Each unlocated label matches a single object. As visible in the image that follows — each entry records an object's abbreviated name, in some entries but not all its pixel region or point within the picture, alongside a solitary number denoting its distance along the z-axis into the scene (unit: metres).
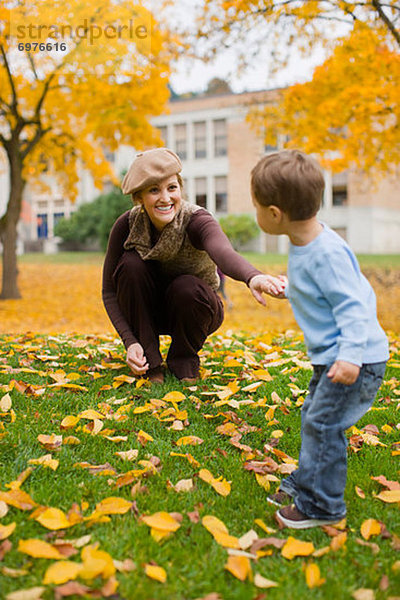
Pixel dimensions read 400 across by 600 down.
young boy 1.69
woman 2.89
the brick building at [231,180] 30.36
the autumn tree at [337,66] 7.42
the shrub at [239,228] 27.59
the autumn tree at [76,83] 9.11
